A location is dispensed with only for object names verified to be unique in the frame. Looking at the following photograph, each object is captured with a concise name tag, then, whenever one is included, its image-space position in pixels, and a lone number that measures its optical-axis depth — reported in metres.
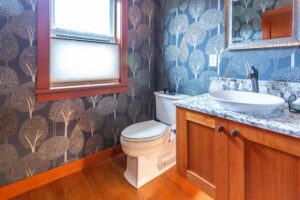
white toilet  1.54
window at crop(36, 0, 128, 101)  1.51
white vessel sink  0.96
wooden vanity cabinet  0.86
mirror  1.23
